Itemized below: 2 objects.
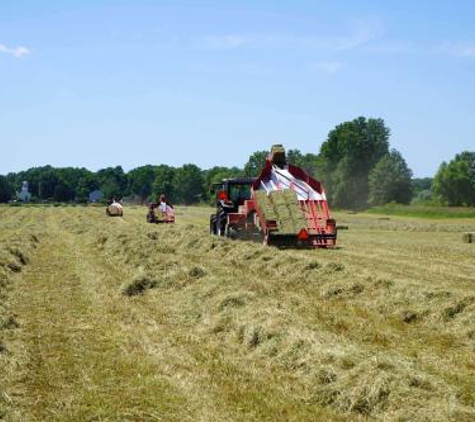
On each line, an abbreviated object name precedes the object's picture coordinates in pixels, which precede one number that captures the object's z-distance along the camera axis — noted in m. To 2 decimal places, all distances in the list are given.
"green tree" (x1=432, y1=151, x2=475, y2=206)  102.44
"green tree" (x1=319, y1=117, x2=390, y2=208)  94.12
